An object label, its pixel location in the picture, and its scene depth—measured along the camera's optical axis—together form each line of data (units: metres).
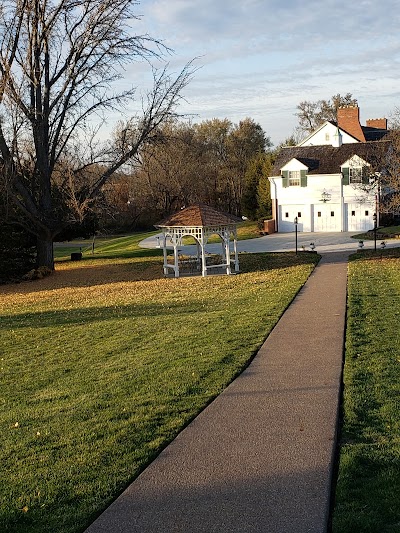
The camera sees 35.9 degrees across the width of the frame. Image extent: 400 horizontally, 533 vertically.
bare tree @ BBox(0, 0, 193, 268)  25.61
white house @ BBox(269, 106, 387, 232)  45.22
